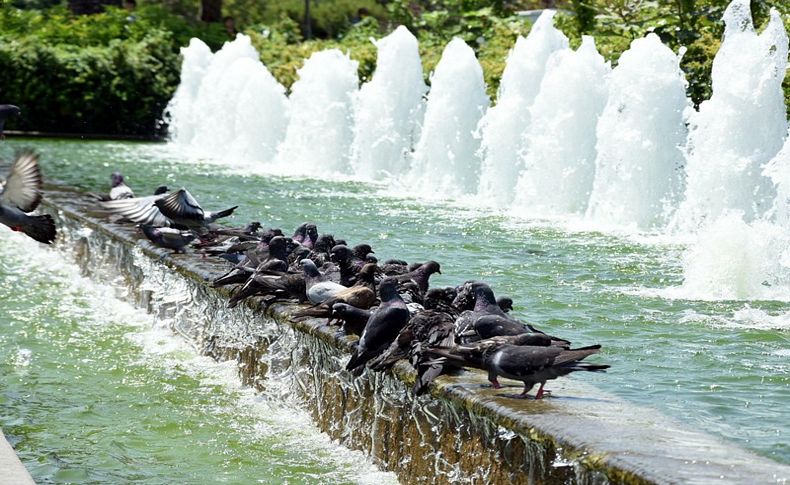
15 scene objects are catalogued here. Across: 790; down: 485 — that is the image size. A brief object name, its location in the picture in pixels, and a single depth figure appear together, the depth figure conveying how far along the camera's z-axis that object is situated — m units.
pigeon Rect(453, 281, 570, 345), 10.64
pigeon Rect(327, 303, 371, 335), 12.27
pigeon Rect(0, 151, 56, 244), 12.57
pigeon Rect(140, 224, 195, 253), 18.72
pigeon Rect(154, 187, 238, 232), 18.90
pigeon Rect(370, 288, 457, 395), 11.06
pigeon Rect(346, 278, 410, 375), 11.38
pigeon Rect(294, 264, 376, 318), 12.89
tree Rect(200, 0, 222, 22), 69.53
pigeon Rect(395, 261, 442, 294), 13.89
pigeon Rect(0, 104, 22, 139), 13.28
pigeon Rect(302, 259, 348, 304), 13.56
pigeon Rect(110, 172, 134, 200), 22.77
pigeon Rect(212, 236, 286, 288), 15.47
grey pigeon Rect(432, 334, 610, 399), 9.75
